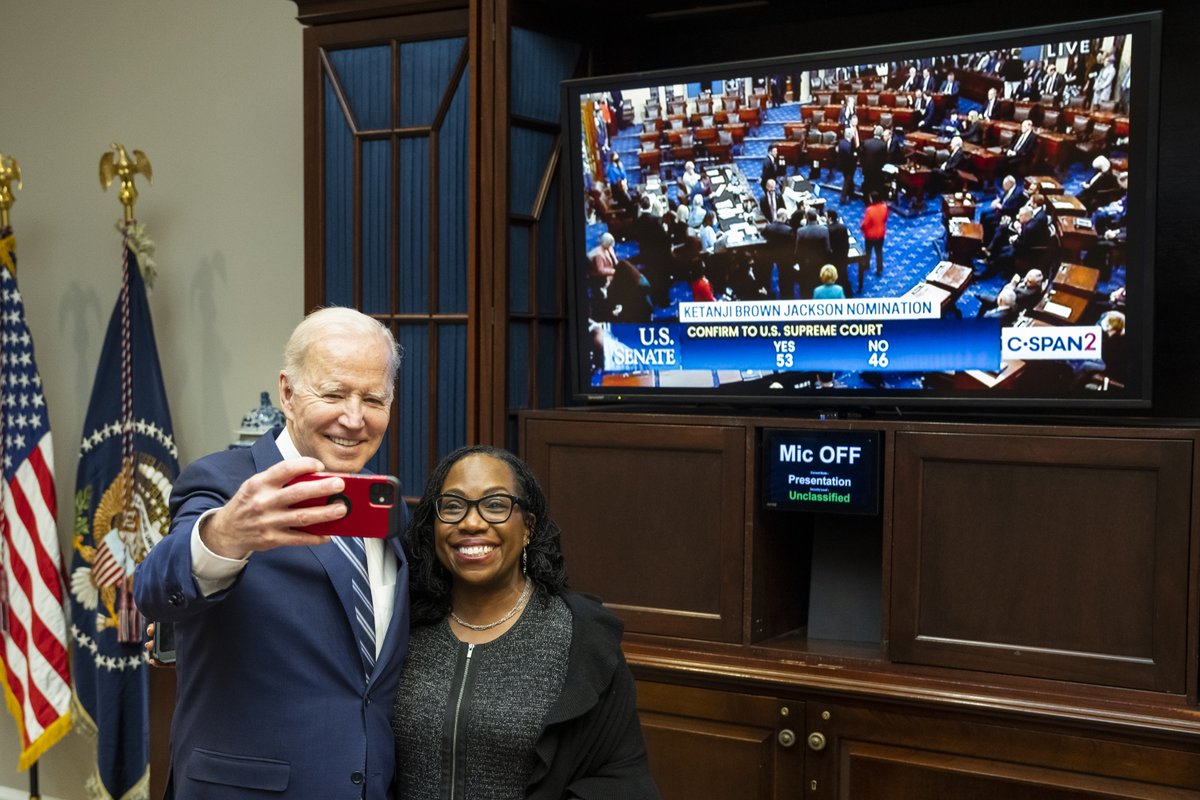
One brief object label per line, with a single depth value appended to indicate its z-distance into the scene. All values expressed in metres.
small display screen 2.72
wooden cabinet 2.48
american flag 3.97
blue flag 3.96
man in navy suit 1.70
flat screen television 2.55
